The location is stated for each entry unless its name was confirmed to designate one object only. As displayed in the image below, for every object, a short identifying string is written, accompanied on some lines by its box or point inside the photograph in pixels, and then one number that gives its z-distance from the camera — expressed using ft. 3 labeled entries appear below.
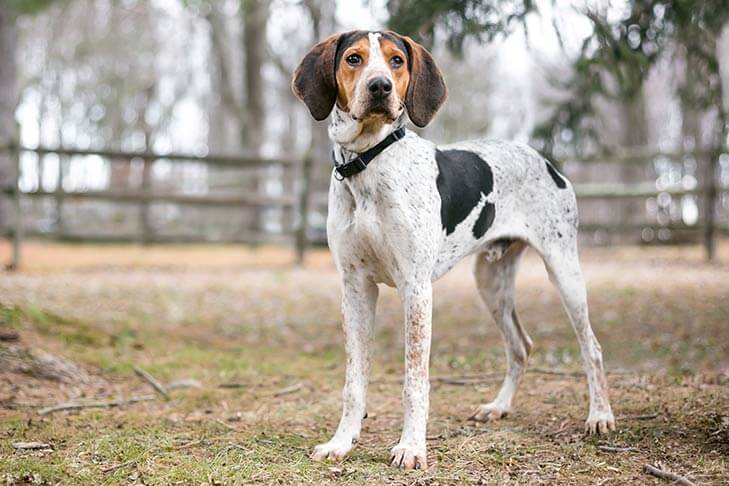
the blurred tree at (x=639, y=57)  19.31
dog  11.10
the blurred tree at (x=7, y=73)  47.26
